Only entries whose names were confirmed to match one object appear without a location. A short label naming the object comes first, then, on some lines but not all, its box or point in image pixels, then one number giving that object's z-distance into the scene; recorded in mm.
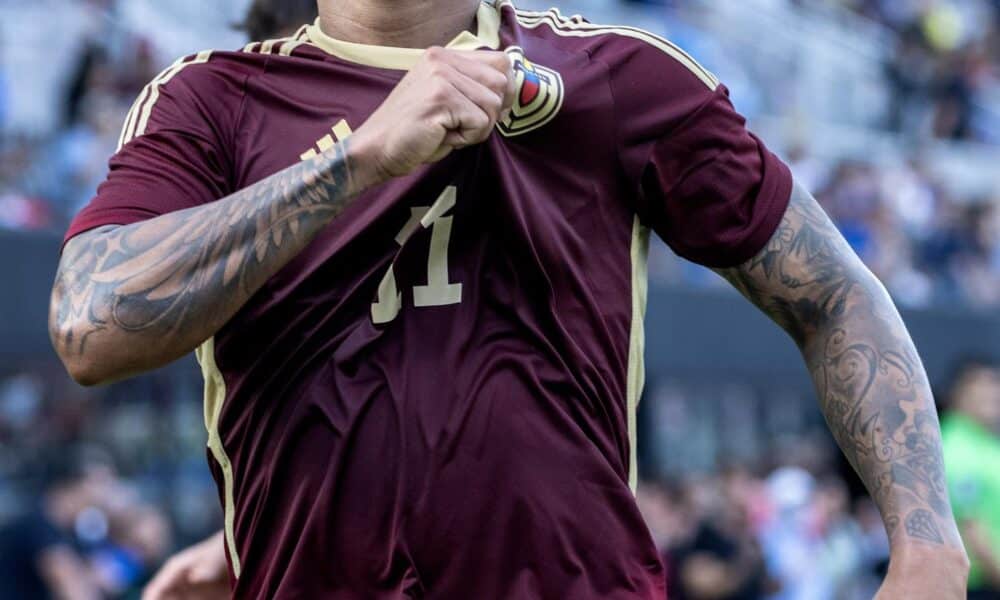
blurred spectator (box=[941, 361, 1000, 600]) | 14234
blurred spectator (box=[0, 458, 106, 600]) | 16234
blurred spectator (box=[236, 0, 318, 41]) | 7867
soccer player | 4859
